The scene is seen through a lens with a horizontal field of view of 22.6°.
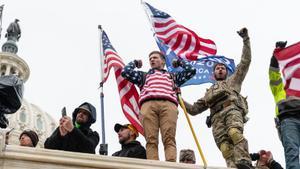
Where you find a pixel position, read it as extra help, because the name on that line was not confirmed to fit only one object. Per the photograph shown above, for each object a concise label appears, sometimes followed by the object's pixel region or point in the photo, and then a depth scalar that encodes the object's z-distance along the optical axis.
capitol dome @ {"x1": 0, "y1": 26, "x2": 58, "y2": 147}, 59.00
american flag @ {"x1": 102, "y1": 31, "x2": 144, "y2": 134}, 12.58
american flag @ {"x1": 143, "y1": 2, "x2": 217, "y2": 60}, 14.03
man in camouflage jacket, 10.21
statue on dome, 69.79
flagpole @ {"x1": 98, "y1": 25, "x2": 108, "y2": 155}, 11.80
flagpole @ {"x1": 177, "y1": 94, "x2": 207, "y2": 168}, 9.55
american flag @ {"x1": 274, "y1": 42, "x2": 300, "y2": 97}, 10.64
